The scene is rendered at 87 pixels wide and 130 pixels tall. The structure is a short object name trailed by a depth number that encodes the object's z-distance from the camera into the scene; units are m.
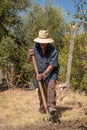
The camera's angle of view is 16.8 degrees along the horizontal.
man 6.26
